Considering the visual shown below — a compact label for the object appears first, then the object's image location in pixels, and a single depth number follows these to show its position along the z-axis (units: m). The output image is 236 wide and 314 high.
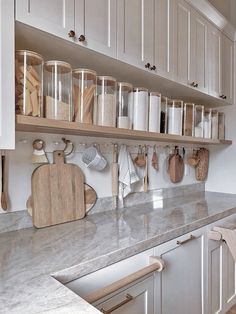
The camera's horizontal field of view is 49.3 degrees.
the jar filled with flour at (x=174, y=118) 1.88
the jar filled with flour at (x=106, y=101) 1.36
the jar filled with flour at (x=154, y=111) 1.65
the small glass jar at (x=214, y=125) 2.30
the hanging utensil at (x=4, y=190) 1.25
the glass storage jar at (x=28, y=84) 1.06
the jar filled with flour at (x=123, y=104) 1.47
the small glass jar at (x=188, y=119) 2.01
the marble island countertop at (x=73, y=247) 0.69
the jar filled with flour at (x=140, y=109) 1.55
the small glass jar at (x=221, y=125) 2.45
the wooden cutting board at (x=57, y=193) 1.36
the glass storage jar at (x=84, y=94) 1.28
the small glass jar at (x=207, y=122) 2.22
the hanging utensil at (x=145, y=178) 2.02
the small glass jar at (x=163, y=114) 1.84
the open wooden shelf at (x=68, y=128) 1.05
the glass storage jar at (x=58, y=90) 1.17
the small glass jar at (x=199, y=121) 2.13
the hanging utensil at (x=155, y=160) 2.10
